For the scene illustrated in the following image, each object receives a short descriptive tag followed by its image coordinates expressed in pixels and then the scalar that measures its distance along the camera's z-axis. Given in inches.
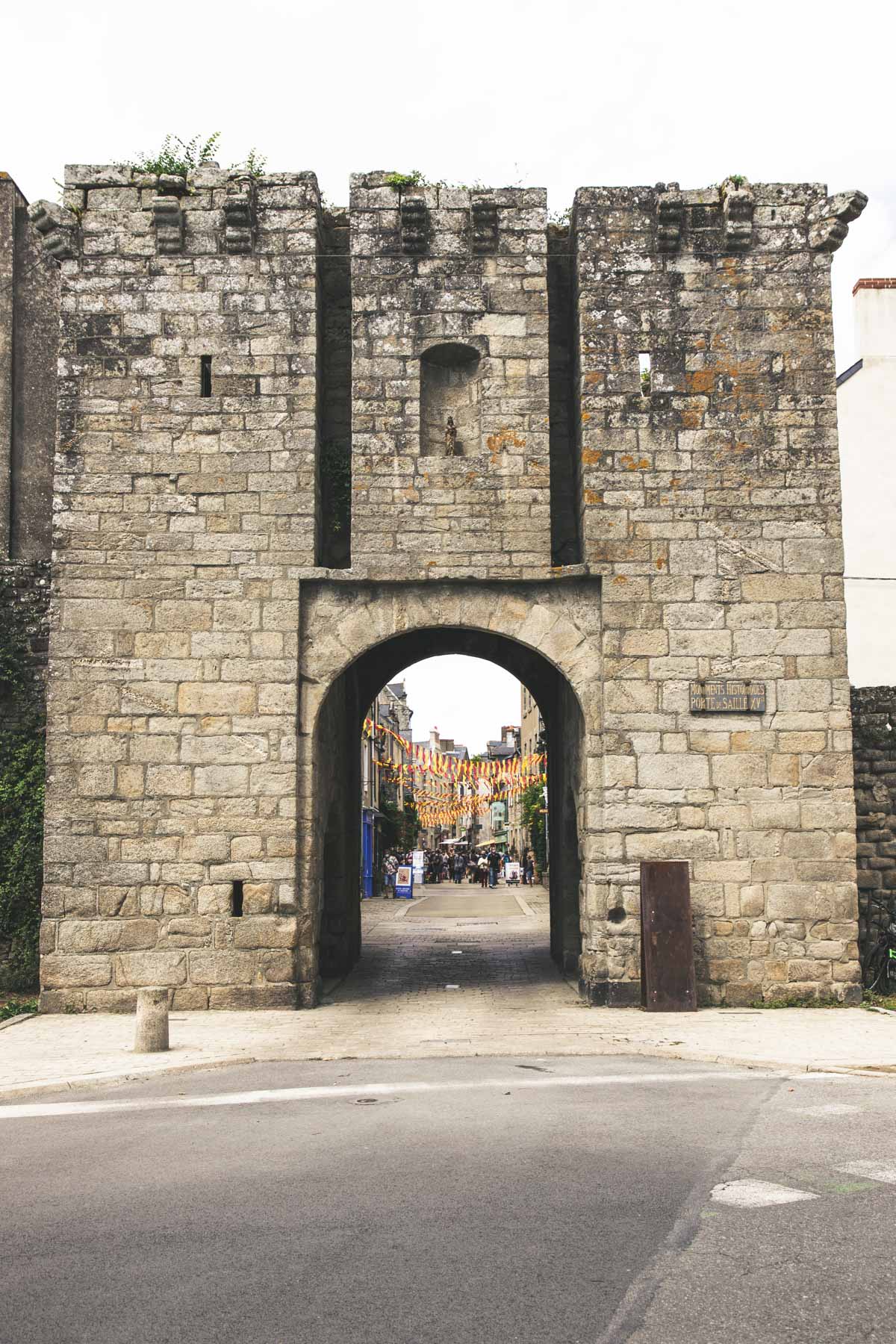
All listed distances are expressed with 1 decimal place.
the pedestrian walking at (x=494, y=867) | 1529.3
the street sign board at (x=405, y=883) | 1242.6
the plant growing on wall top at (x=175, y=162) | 453.4
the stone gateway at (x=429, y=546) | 411.2
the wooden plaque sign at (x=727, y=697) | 417.7
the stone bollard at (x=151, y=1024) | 331.0
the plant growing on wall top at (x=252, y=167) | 448.8
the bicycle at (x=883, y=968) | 444.5
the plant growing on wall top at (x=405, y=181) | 438.6
